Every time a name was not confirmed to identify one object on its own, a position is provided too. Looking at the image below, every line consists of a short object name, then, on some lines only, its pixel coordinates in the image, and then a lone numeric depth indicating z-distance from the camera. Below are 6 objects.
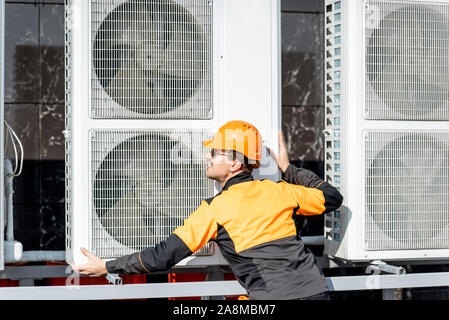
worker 4.33
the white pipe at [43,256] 5.33
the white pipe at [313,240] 6.09
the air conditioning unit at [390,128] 5.03
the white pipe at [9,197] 4.94
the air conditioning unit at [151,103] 4.62
